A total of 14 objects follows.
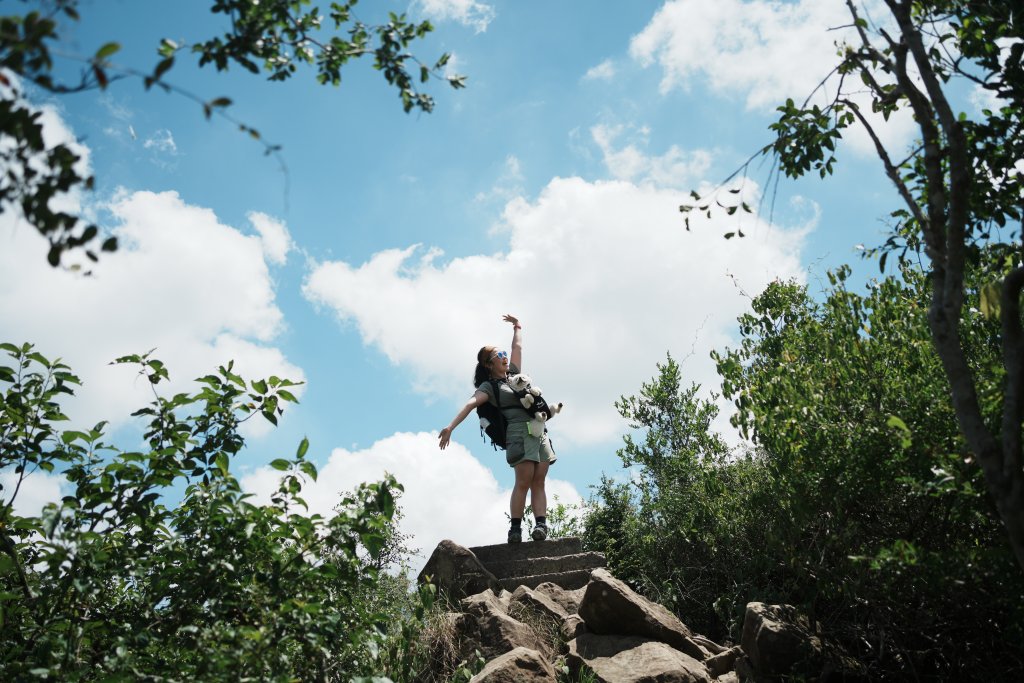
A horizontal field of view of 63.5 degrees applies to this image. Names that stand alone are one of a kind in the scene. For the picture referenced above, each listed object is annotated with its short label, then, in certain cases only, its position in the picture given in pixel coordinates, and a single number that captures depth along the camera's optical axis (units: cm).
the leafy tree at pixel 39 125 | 262
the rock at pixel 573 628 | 797
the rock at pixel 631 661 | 679
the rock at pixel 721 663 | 748
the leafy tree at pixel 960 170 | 452
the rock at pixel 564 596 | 869
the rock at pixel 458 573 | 899
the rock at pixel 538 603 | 825
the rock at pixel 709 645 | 798
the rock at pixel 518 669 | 644
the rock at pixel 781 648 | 685
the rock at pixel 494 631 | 732
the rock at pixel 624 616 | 758
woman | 962
